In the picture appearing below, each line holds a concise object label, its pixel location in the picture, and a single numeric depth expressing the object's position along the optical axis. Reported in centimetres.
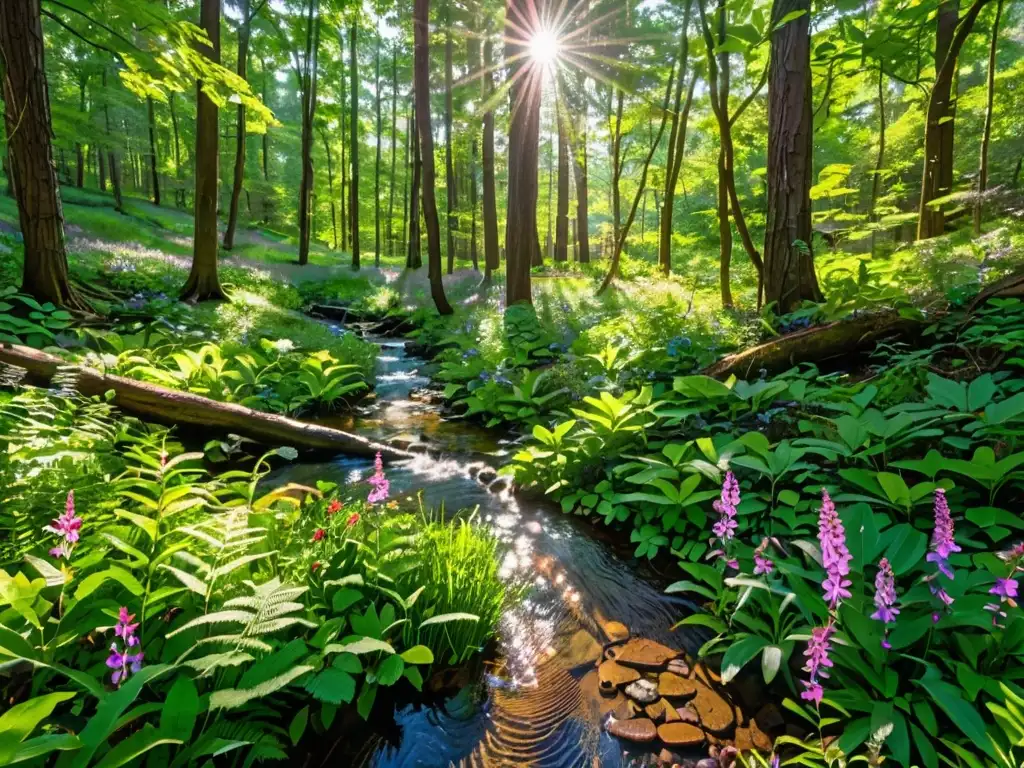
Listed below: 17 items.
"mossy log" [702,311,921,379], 451
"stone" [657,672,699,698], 212
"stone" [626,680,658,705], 211
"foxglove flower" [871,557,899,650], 141
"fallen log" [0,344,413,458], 404
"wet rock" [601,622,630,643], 253
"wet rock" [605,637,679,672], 232
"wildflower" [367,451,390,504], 210
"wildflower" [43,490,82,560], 146
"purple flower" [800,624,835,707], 142
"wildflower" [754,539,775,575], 196
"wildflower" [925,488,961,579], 145
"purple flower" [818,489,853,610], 143
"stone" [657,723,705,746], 190
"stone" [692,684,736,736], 196
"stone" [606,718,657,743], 194
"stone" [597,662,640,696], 220
